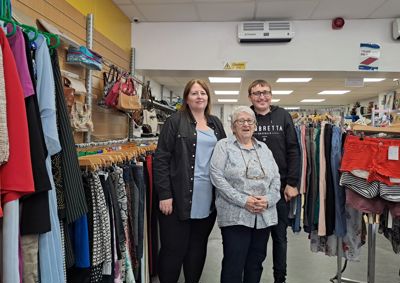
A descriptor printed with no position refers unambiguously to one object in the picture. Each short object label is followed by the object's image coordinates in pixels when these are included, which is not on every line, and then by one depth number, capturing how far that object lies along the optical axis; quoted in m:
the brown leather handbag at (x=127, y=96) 2.90
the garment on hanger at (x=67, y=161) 1.21
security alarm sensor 3.81
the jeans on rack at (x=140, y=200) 2.02
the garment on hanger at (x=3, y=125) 0.87
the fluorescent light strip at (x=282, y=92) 8.84
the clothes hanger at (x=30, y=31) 1.11
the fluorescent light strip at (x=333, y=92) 8.78
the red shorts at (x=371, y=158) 2.04
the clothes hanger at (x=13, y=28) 1.01
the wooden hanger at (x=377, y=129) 2.20
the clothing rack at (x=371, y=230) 2.22
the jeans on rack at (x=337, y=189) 2.34
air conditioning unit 3.82
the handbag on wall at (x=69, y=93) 2.20
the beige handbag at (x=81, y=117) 2.32
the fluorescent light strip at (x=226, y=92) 9.09
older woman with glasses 1.88
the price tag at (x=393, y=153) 2.03
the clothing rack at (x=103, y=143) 2.58
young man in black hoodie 2.27
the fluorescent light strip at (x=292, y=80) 6.94
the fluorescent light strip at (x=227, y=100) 11.64
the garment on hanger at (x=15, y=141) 0.90
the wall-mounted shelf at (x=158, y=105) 3.84
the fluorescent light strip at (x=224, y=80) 6.94
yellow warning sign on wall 3.98
